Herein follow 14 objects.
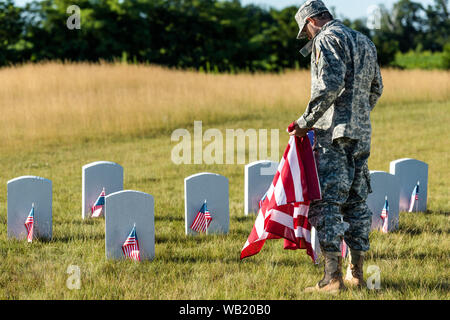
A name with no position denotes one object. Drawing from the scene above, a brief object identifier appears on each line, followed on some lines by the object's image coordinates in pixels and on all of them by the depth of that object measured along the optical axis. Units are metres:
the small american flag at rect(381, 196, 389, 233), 11.16
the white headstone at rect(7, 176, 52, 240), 10.30
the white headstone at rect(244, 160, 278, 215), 11.93
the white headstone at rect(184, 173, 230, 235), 10.73
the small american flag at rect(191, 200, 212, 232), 10.88
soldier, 7.23
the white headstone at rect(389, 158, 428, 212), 12.49
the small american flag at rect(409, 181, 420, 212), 12.89
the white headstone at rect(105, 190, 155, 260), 9.22
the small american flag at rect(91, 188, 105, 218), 12.29
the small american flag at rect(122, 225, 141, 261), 9.33
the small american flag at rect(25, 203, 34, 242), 10.34
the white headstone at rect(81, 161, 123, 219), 12.09
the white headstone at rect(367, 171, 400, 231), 11.10
